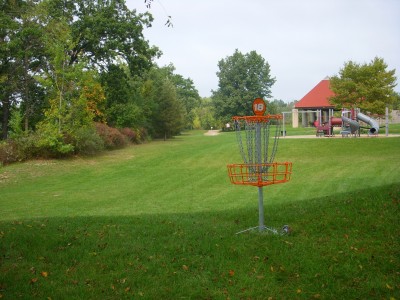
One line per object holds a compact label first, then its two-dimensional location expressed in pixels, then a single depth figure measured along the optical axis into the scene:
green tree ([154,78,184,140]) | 40.34
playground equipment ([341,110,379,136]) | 27.06
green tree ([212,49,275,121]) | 64.25
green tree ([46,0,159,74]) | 27.12
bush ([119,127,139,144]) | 32.50
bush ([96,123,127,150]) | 26.95
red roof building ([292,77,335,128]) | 46.59
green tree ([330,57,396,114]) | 29.78
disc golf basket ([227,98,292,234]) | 5.65
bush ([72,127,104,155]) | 22.31
